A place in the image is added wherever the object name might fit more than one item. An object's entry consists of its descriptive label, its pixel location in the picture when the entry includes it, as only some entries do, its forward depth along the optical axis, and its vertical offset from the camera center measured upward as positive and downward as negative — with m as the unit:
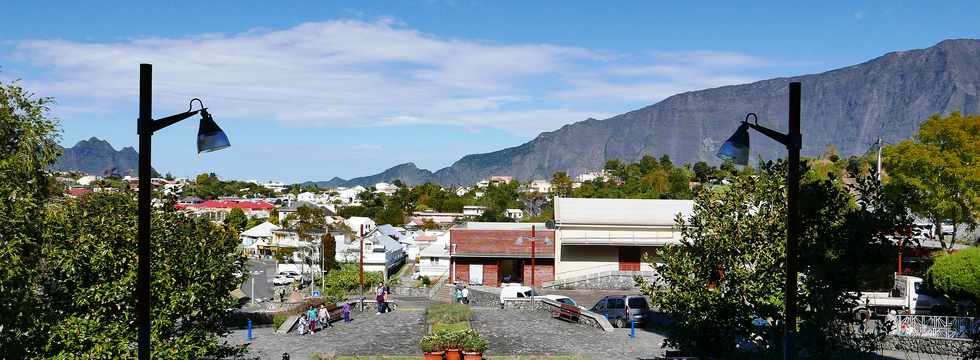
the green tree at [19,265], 11.05 -1.18
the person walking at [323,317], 31.78 -5.09
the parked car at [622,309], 32.56 -4.83
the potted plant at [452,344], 23.17 -4.39
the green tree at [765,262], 13.76 -1.31
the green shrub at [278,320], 32.59 -5.35
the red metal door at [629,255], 53.69 -4.39
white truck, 35.06 -4.72
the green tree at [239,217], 114.59 -5.25
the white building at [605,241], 53.28 -3.50
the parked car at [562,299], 36.31 -4.99
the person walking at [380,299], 37.00 -5.07
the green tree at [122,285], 13.02 -1.69
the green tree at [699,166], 172.12 +4.29
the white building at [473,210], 180.61 -5.82
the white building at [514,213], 180.88 -6.20
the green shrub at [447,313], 32.38 -5.06
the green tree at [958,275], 30.03 -3.06
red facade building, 53.84 -4.44
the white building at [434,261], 60.62 -5.58
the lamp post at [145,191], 9.00 -0.13
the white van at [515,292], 41.78 -5.41
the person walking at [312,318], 30.95 -4.96
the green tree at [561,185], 176.25 -0.09
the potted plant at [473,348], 23.41 -4.52
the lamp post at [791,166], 9.63 +0.25
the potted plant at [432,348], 23.11 -4.49
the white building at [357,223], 114.07 -5.69
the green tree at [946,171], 44.19 +0.95
